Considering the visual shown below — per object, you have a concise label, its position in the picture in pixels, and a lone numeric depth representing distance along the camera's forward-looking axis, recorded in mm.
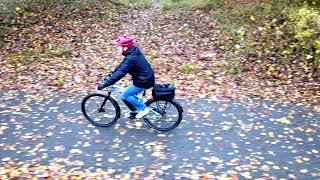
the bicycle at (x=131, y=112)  8352
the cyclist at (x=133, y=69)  7762
